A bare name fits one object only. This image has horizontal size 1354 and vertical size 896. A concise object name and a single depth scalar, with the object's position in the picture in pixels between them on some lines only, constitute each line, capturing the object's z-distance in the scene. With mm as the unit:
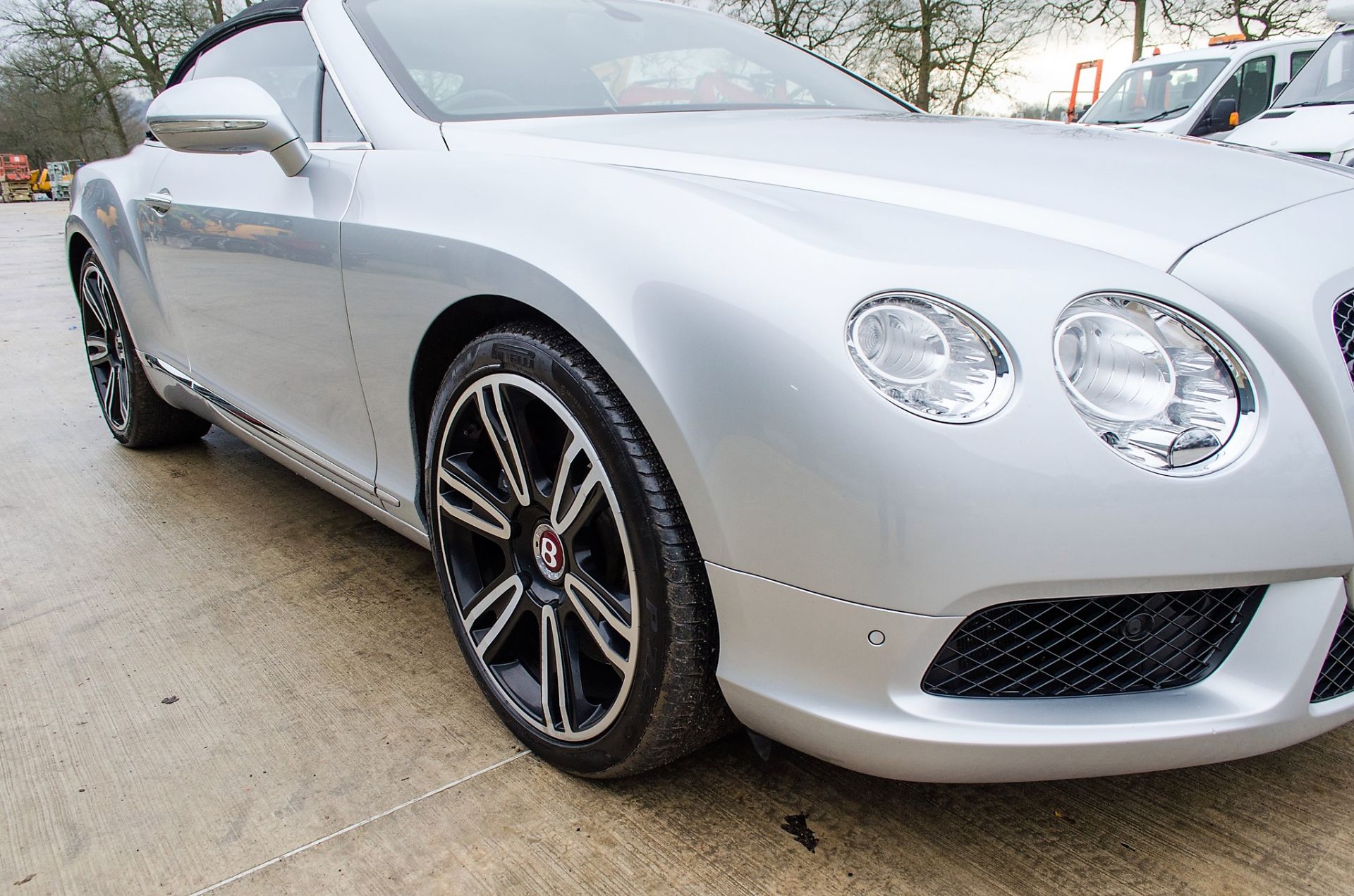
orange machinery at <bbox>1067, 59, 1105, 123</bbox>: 16781
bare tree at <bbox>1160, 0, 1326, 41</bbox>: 19203
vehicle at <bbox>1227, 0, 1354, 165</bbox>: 6156
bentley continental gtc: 1106
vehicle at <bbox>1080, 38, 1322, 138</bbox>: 9023
